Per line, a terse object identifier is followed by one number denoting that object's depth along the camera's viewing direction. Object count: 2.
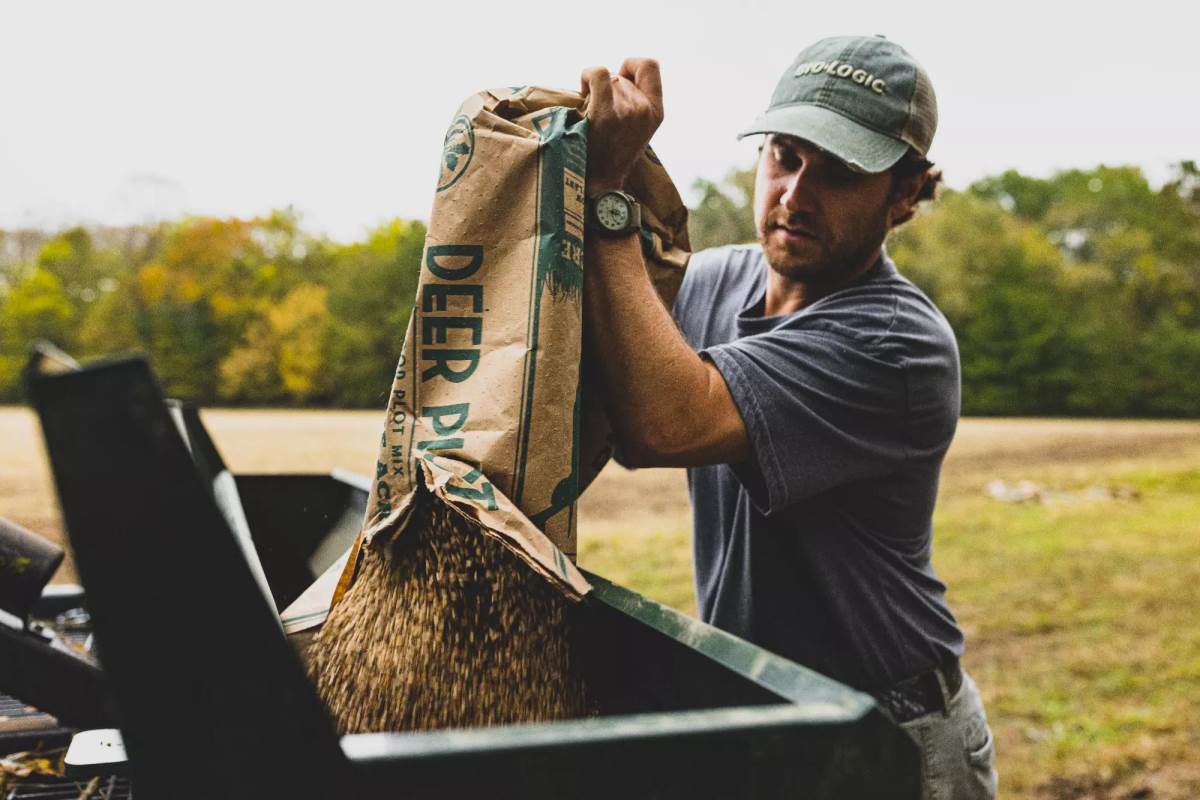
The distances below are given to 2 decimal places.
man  1.61
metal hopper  0.80
